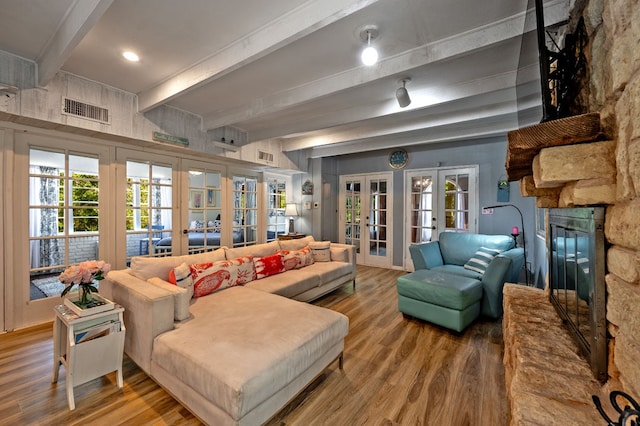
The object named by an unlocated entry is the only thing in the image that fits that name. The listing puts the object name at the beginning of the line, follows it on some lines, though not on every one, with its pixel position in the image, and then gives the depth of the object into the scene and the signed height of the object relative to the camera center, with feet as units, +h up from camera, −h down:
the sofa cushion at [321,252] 12.85 -1.95
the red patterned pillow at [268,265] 10.00 -2.07
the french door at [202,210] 12.73 +0.10
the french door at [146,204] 10.68 +0.35
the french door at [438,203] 15.12 +0.50
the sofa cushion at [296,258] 11.13 -2.02
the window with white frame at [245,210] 15.19 +0.11
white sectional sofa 4.40 -2.57
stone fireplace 2.55 +0.34
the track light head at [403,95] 8.25 +3.65
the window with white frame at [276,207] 18.26 +0.34
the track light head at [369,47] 5.98 +3.73
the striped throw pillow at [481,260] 10.70 -2.01
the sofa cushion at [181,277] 7.38 -1.82
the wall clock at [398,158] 17.12 +3.49
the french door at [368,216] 17.98 -0.31
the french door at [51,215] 8.68 -0.10
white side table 5.35 -2.84
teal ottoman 8.38 -2.89
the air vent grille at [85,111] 8.38 +3.33
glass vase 5.90 -1.90
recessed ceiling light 7.25 +4.34
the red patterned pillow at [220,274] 7.88 -1.99
